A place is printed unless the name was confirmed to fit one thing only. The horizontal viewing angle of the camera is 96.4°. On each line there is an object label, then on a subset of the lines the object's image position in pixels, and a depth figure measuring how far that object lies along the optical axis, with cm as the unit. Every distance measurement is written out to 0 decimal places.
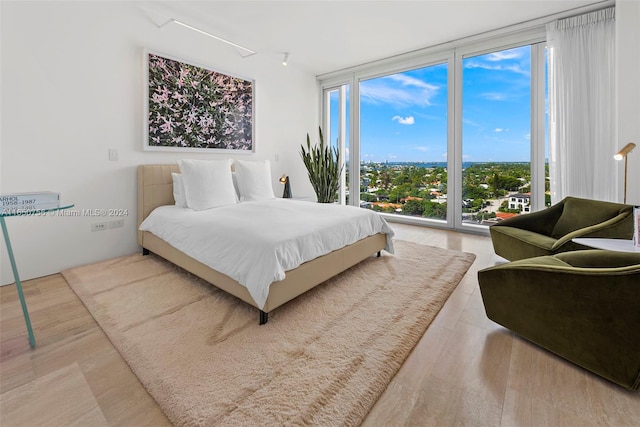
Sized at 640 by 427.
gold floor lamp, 242
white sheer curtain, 304
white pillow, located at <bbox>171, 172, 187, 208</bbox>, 309
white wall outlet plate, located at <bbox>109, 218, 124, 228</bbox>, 299
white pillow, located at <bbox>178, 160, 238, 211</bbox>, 300
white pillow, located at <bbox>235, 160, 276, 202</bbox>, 357
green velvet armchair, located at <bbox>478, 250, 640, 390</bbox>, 122
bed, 188
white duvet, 180
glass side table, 154
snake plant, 489
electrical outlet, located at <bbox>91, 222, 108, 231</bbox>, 288
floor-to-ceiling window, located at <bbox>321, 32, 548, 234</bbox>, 370
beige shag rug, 121
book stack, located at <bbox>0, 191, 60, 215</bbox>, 153
